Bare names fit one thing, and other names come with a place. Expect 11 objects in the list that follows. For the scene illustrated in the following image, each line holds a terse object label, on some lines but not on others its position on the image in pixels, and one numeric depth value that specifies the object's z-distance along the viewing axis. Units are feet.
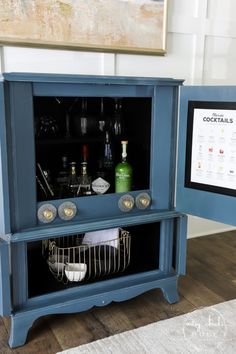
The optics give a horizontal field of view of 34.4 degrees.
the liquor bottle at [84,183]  5.23
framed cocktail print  4.61
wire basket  5.27
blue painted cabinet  4.44
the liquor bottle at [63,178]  5.20
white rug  4.62
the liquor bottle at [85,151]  5.42
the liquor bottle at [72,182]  5.24
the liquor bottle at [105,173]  5.30
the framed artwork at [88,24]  5.62
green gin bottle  5.34
